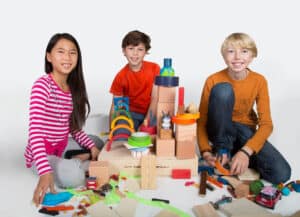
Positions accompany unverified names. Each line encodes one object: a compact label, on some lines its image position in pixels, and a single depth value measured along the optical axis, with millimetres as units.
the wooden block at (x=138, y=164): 1717
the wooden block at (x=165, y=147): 1716
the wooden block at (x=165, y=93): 1769
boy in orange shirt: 1719
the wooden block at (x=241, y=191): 1562
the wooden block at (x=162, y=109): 1771
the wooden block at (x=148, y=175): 1628
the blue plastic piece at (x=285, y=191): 1586
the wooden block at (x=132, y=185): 1612
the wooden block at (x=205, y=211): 1415
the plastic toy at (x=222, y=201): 1482
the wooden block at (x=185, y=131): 1694
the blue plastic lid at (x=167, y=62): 1812
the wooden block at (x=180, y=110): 1700
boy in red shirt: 2176
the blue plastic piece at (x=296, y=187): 1623
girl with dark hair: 1579
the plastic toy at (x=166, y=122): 1720
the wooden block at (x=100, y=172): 1641
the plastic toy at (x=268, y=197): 1475
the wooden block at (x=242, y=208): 1414
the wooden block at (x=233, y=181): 1633
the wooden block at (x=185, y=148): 1709
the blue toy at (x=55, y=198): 1500
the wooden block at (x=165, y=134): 1724
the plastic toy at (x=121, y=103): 2078
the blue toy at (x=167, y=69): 1808
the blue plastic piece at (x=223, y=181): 1674
